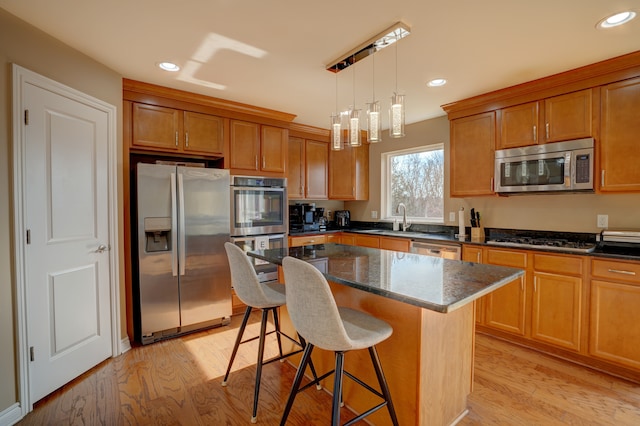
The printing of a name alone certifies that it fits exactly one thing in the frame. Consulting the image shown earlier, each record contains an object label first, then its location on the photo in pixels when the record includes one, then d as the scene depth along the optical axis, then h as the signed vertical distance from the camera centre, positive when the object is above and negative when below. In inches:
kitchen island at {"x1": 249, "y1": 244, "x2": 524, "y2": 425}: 53.7 -24.3
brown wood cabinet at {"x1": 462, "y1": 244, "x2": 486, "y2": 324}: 117.0 -20.1
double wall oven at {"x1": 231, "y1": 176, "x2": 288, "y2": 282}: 133.6 -3.9
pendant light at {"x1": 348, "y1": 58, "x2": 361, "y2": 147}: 83.9 +21.7
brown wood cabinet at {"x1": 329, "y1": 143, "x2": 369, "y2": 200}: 185.0 +19.3
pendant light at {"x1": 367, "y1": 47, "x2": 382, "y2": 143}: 81.0 +22.6
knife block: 132.3 -12.0
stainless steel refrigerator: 109.7 -16.2
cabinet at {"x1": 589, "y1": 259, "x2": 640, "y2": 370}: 85.7 -30.8
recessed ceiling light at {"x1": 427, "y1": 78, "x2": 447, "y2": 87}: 108.1 +44.3
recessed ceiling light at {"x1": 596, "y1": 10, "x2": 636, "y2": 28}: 69.7 +43.3
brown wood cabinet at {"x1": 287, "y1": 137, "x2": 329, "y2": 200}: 169.8 +21.1
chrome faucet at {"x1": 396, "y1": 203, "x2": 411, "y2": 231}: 163.2 -7.0
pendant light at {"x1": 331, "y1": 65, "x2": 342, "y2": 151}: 88.3 +21.9
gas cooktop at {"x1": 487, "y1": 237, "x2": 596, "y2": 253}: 98.5 -13.4
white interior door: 76.7 -8.5
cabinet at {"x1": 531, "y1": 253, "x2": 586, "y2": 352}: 95.2 -30.4
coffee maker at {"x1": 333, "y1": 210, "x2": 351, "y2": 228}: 197.3 -7.7
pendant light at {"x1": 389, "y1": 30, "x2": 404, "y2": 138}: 76.4 +23.1
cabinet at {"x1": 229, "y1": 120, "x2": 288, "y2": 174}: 136.6 +27.5
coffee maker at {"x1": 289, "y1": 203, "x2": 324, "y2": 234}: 175.3 -6.9
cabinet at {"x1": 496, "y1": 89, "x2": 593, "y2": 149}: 100.6 +29.9
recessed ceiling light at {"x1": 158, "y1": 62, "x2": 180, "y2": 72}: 95.5 +44.5
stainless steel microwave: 100.3 +13.3
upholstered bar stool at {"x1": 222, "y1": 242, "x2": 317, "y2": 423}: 72.4 -21.3
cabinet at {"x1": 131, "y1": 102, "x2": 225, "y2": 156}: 113.0 +29.9
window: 158.9 +12.7
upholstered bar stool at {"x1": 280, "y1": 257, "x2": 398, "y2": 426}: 51.0 -21.9
